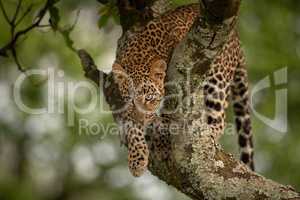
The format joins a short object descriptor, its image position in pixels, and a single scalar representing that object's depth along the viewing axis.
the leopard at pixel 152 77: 11.10
